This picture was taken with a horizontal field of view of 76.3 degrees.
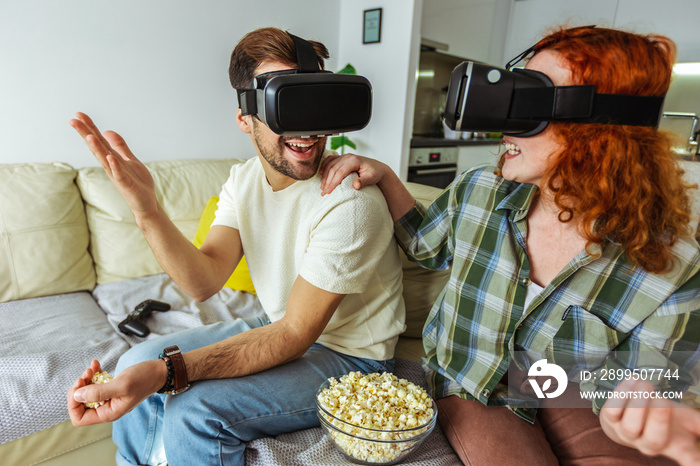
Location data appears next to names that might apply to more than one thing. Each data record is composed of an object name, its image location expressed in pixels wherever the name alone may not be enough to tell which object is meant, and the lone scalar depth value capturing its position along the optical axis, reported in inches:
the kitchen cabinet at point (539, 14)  134.5
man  33.2
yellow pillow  74.2
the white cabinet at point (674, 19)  120.3
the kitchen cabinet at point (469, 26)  131.4
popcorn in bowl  30.6
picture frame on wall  116.0
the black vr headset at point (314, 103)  28.3
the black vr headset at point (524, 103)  26.8
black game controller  59.9
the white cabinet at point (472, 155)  147.1
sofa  47.3
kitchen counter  127.6
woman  29.9
